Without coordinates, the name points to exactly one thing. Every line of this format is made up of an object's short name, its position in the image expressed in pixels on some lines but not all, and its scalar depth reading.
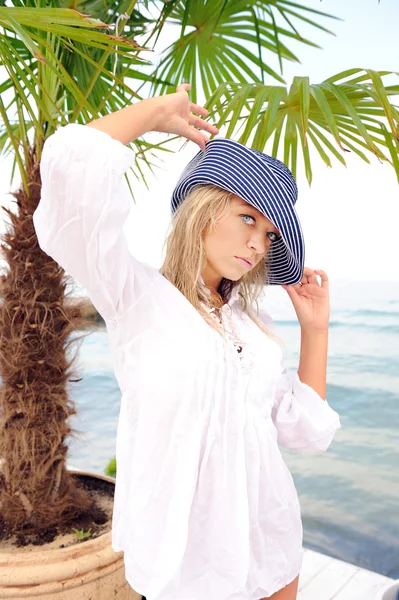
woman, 0.81
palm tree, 1.36
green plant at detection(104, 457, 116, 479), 3.29
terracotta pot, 1.39
